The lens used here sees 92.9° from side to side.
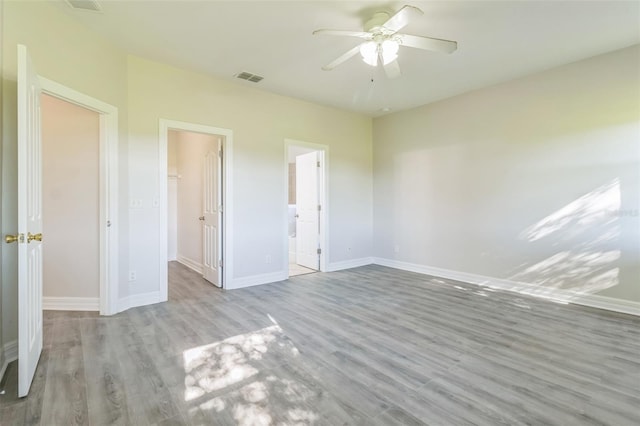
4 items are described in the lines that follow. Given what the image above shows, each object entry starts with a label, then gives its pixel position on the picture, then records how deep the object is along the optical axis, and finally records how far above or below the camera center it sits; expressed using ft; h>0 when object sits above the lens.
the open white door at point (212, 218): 14.25 -0.32
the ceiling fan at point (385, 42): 7.79 +4.58
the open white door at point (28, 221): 6.04 -0.19
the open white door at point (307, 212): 18.10 -0.06
